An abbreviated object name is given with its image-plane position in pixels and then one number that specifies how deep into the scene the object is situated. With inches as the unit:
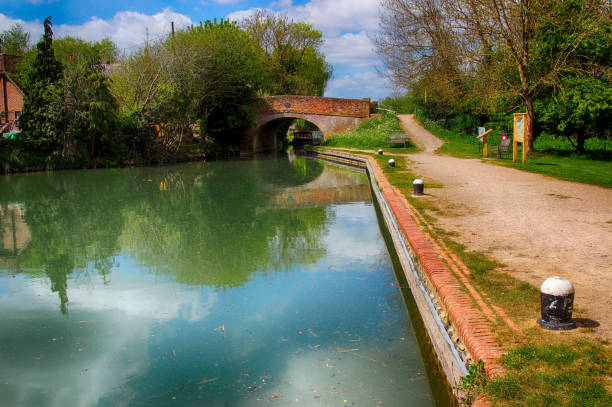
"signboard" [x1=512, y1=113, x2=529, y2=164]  549.6
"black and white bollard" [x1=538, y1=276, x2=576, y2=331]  131.3
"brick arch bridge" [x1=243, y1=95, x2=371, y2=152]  1301.7
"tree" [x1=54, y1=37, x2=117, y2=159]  899.4
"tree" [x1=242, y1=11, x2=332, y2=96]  1685.5
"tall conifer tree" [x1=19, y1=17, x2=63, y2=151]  888.9
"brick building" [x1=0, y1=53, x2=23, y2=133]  1407.5
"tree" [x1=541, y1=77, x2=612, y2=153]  623.2
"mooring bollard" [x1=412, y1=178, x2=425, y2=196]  382.3
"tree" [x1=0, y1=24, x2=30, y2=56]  2014.0
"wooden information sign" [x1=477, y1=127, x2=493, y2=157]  750.5
